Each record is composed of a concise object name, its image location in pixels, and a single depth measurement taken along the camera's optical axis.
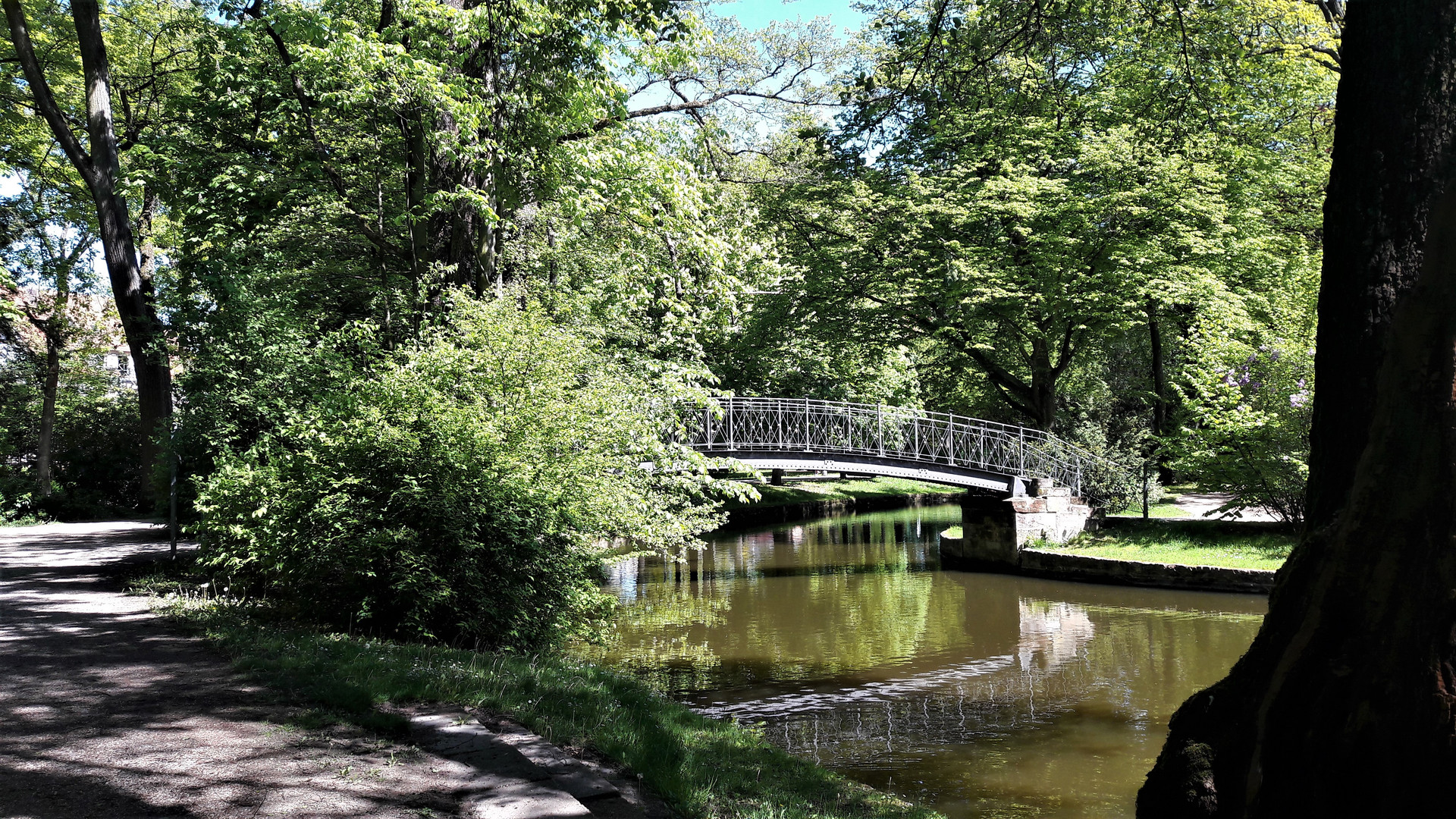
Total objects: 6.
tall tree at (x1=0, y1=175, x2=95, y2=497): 26.12
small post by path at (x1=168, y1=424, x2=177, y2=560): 11.91
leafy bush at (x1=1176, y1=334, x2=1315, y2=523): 17.17
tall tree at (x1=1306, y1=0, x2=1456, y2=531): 4.45
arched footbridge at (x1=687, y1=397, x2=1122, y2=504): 21.72
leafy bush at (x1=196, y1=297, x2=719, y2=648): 9.09
